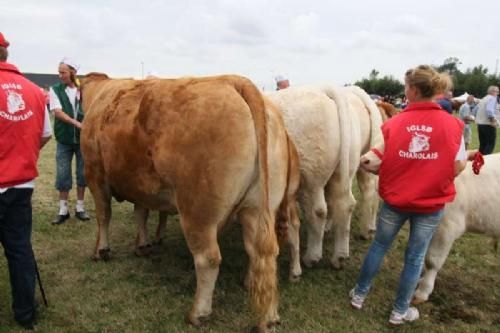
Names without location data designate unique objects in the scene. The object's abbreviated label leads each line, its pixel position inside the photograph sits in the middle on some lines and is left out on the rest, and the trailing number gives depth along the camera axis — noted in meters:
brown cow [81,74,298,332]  3.00
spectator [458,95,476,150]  11.71
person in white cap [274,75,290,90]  9.50
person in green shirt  5.50
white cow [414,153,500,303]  3.53
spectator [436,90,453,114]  6.17
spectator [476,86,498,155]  10.44
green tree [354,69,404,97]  76.00
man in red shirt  2.89
